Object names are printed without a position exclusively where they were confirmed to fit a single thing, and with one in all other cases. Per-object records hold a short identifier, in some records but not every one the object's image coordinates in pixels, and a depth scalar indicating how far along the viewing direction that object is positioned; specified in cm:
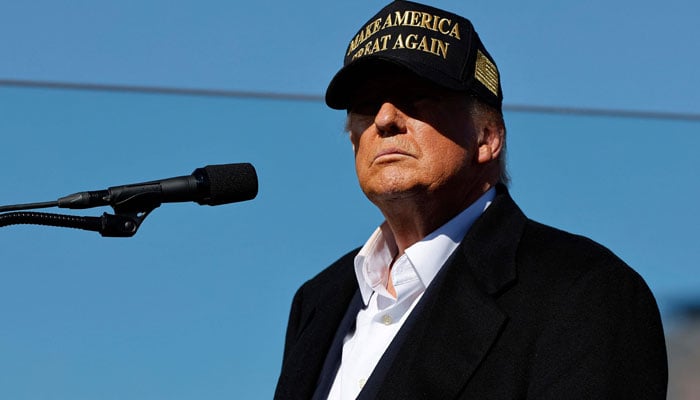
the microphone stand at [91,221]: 392
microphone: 394
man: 401
